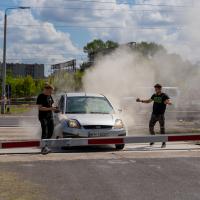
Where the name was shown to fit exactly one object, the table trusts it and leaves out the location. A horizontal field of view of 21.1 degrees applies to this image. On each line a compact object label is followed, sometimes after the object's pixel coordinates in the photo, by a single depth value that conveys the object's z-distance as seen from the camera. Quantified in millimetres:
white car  13086
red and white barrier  12281
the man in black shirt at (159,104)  14469
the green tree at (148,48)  32266
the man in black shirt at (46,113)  13172
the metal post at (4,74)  38062
